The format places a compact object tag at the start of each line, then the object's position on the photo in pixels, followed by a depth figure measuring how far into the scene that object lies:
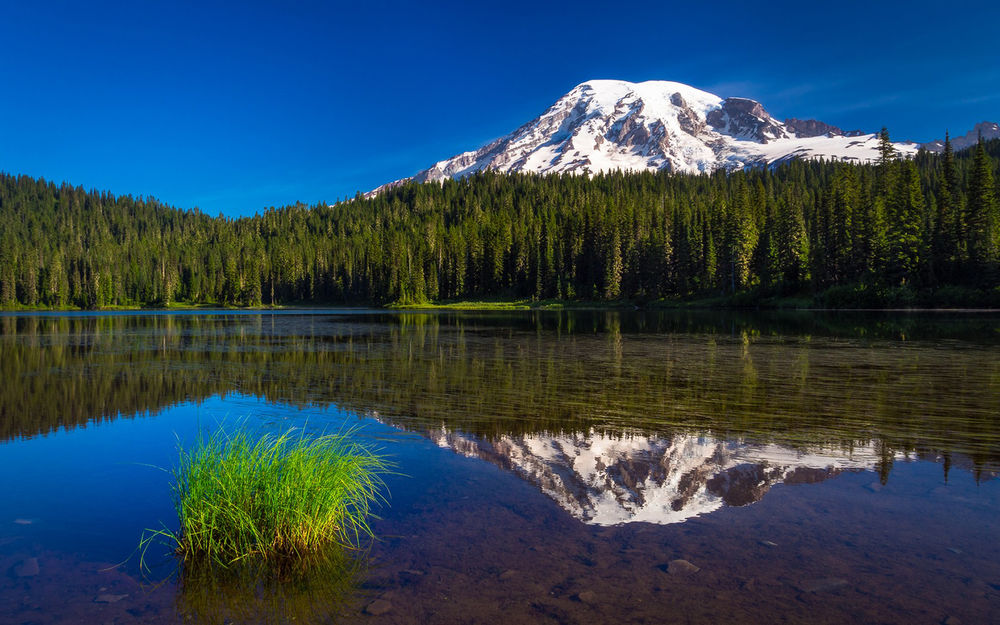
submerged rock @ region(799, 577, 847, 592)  6.20
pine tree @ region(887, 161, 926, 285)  78.06
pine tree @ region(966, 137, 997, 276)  72.31
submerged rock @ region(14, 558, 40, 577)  6.79
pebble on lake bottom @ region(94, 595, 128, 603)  6.20
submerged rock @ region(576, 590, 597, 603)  6.02
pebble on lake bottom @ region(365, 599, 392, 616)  5.89
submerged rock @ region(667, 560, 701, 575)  6.61
